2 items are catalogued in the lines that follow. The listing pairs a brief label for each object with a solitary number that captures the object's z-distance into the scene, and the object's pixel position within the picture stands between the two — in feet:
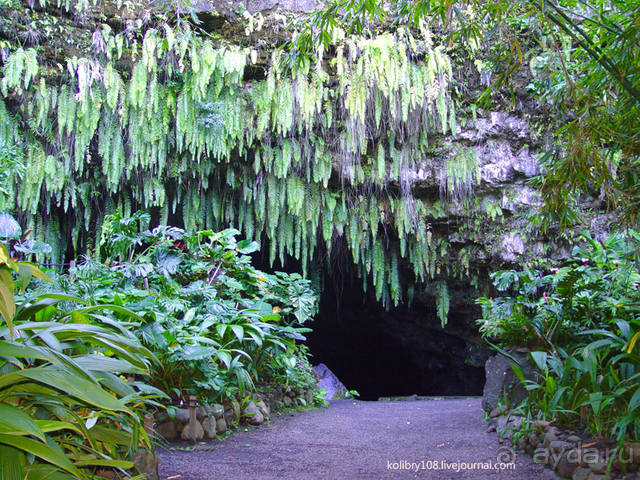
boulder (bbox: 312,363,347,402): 27.53
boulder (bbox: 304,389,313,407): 16.33
